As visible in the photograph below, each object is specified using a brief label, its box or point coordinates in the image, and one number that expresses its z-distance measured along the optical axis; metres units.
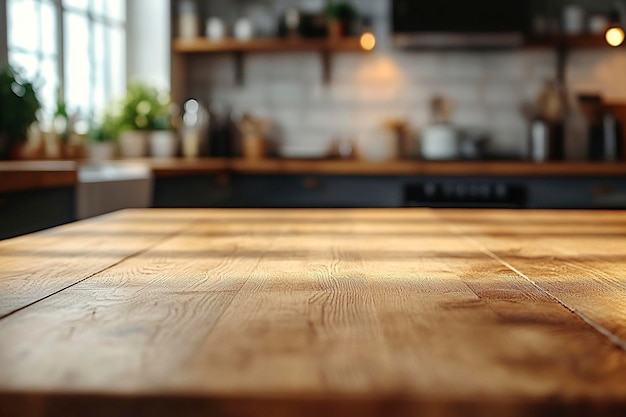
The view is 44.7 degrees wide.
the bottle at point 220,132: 4.53
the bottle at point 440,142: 4.36
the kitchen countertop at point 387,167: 3.88
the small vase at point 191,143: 4.33
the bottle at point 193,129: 4.34
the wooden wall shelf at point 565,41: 4.29
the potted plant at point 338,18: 4.34
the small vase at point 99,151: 3.90
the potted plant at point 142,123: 4.14
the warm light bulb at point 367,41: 4.31
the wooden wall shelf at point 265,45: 4.34
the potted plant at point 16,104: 2.83
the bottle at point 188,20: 4.50
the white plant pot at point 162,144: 4.21
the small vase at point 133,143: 4.15
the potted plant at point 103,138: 3.90
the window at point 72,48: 3.35
